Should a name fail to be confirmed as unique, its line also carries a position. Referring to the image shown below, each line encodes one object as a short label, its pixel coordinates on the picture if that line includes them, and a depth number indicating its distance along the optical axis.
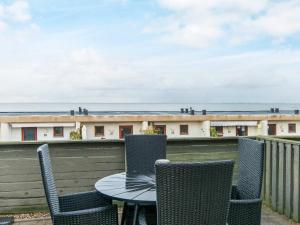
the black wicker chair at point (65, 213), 2.72
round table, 2.72
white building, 20.12
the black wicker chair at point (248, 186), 3.01
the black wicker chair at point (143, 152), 3.84
